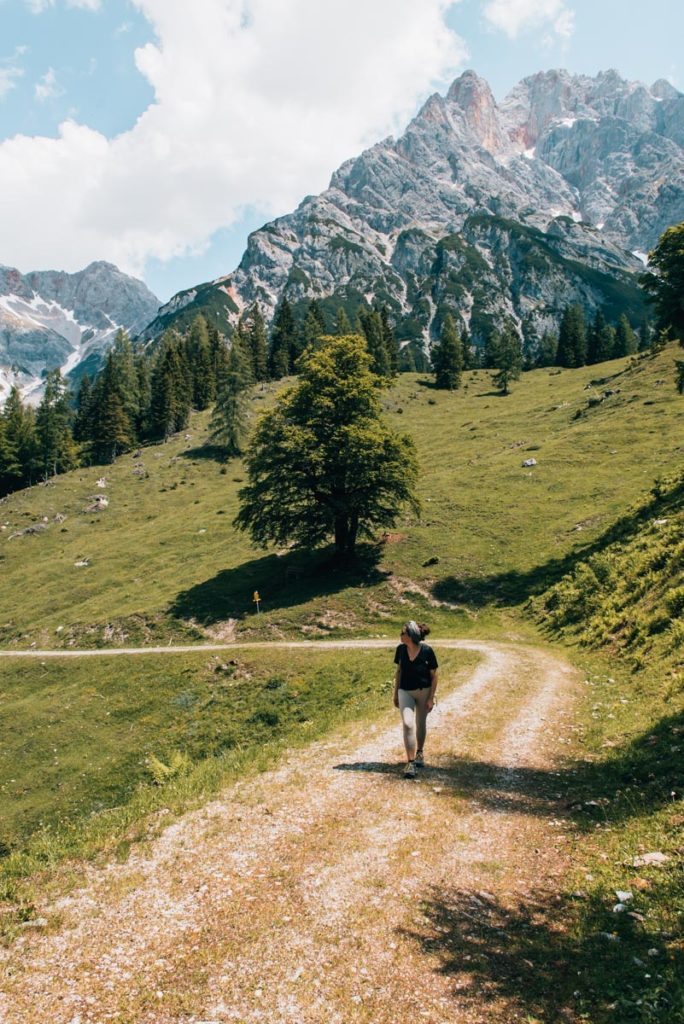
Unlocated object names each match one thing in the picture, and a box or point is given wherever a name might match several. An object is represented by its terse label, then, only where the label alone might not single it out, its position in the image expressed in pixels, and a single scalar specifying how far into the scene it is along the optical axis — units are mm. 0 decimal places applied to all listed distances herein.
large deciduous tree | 42719
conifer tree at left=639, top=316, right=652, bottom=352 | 176625
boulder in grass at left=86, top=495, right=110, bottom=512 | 89125
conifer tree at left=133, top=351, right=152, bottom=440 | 128663
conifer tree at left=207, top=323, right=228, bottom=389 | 141862
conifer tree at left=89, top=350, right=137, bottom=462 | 113812
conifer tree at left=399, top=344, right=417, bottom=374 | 189125
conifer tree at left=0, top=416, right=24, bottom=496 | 109500
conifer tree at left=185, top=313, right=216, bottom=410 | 138250
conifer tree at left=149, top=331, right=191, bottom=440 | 120625
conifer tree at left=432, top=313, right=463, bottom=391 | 134875
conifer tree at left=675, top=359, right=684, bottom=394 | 37059
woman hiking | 12805
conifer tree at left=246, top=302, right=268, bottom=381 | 144250
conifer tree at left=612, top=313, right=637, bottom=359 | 160625
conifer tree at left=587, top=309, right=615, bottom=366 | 158500
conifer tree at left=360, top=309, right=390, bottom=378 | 127500
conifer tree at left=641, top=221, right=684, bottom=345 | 33781
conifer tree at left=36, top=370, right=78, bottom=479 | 111712
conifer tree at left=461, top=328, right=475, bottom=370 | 172762
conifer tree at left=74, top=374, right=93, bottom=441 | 133750
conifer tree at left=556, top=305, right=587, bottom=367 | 156500
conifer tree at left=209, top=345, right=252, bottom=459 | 104750
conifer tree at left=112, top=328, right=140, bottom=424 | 129375
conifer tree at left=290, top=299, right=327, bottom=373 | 144500
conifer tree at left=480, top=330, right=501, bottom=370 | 166938
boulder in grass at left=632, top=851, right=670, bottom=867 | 8062
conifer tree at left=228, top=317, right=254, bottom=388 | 106938
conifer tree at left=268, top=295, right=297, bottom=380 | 144625
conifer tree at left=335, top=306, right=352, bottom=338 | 133750
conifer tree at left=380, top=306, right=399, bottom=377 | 134250
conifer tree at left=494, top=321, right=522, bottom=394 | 127625
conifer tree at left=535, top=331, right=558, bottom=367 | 173688
